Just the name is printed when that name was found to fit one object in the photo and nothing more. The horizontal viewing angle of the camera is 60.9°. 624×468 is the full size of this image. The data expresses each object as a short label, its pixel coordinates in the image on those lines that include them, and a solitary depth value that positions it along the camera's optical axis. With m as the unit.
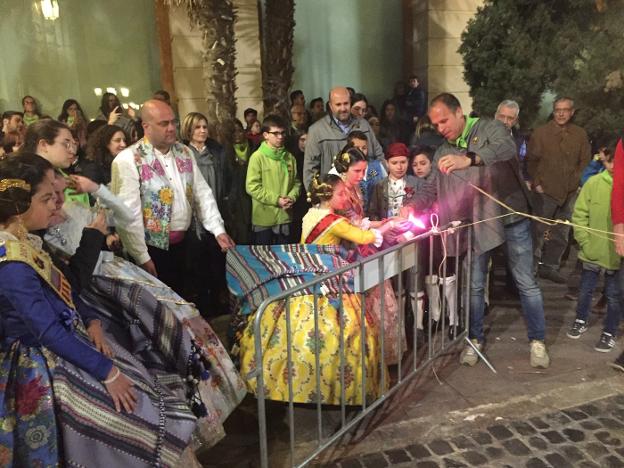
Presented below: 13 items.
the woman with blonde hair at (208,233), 5.53
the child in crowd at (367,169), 5.32
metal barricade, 3.01
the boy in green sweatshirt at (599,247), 4.68
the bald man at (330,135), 5.56
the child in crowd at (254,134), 7.36
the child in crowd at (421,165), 5.23
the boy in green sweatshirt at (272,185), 5.59
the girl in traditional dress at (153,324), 2.97
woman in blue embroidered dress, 2.25
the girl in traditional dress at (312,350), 3.61
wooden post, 9.35
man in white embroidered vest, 3.91
